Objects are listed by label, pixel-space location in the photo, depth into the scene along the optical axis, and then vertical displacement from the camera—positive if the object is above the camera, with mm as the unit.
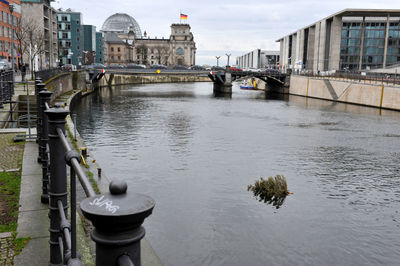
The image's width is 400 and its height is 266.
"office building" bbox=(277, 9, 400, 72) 107250 +9939
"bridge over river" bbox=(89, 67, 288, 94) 99375 +611
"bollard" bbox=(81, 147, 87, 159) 20209 -4034
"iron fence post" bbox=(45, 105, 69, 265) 5770 -1720
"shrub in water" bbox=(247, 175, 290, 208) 19359 -5679
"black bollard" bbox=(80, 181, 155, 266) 2451 -918
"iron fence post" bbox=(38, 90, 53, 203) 8393 -1581
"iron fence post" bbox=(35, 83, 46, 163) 9781 -1064
